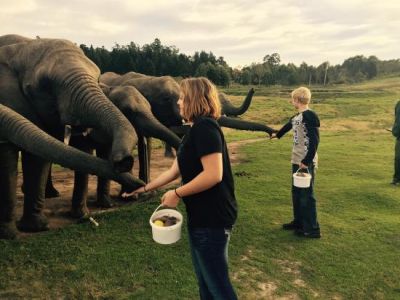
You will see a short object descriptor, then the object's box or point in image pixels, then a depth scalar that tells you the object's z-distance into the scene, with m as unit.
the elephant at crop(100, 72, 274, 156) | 10.15
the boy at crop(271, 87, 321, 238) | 6.30
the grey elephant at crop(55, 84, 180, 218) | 7.37
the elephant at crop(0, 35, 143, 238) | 5.78
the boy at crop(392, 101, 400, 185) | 10.15
